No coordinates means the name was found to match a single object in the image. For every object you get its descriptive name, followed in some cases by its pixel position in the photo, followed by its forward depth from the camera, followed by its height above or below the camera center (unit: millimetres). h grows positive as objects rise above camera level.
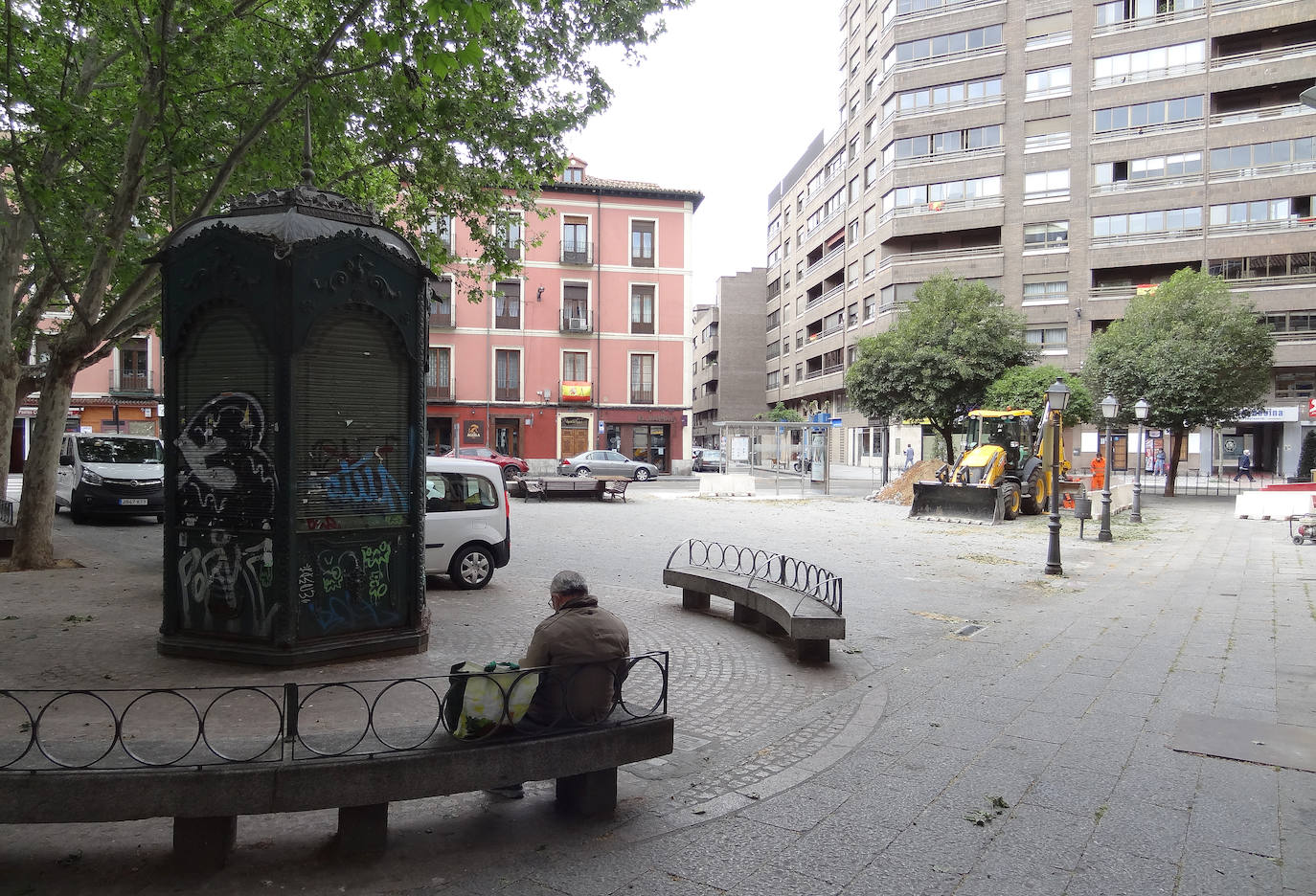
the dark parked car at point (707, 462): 47728 -1262
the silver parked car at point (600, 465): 34094 -1053
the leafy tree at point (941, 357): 29453 +3163
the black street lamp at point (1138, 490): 19394 -1160
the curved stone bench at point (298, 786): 3027 -1390
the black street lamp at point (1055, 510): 11359 -977
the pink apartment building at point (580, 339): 41469 +5384
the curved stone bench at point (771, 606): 6398 -1483
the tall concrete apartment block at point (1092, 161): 38875 +14834
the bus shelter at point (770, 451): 31734 -401
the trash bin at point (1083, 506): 17706 -1441
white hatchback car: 9539 -982
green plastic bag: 3520 -1154
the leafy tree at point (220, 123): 8336 +3930
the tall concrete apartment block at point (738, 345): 76438 +9262
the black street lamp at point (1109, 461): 14914 -376
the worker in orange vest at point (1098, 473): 26683 -1055
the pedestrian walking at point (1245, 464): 39969 -1107
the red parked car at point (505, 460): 31547 -829
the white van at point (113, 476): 15758 -714
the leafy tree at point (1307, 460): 28469 -641
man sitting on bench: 3719 -1062
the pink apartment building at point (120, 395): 37281 +2096
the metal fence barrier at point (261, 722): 3234 -1602
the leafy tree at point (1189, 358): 27703 +2985
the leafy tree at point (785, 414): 60281 +2055
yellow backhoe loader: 19438 -915
